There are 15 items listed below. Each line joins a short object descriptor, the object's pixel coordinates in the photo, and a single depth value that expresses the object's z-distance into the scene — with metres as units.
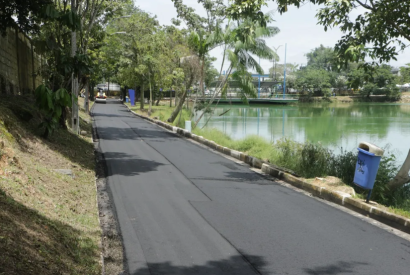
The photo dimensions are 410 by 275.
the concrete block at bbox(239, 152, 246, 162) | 15.36
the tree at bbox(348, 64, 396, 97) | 76.97
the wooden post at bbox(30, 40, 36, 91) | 20.09
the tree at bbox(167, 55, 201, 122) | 29.48
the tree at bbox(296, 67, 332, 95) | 87.94
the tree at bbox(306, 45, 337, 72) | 121.38
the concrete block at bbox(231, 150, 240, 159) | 16.03
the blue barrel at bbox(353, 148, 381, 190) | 8.90
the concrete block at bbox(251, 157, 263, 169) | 14.03
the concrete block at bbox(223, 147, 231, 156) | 16.94
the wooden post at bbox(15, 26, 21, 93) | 16.80
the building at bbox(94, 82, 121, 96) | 92.75
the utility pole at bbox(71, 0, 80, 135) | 16.52
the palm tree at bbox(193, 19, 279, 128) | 23.59
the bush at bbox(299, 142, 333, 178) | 12.39
